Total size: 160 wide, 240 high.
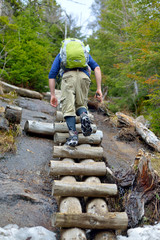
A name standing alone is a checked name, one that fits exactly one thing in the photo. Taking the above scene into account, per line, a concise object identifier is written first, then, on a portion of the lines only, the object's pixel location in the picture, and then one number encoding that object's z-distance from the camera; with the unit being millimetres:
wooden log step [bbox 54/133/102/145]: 4797
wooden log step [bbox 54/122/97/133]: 5336
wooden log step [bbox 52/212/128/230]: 2558
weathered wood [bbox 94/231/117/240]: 2590
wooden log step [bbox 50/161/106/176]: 3621
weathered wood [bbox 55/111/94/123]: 6593
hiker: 4312
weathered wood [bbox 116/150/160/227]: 3162
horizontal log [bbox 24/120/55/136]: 5626
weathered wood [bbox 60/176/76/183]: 3500
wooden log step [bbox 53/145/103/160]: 4180
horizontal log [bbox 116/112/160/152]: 6766
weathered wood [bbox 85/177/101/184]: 3529
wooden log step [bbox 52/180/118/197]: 3059
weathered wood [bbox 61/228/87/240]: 2479
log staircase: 2590
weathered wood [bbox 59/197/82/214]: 2820
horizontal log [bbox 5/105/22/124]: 5379
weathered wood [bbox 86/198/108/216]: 2855
